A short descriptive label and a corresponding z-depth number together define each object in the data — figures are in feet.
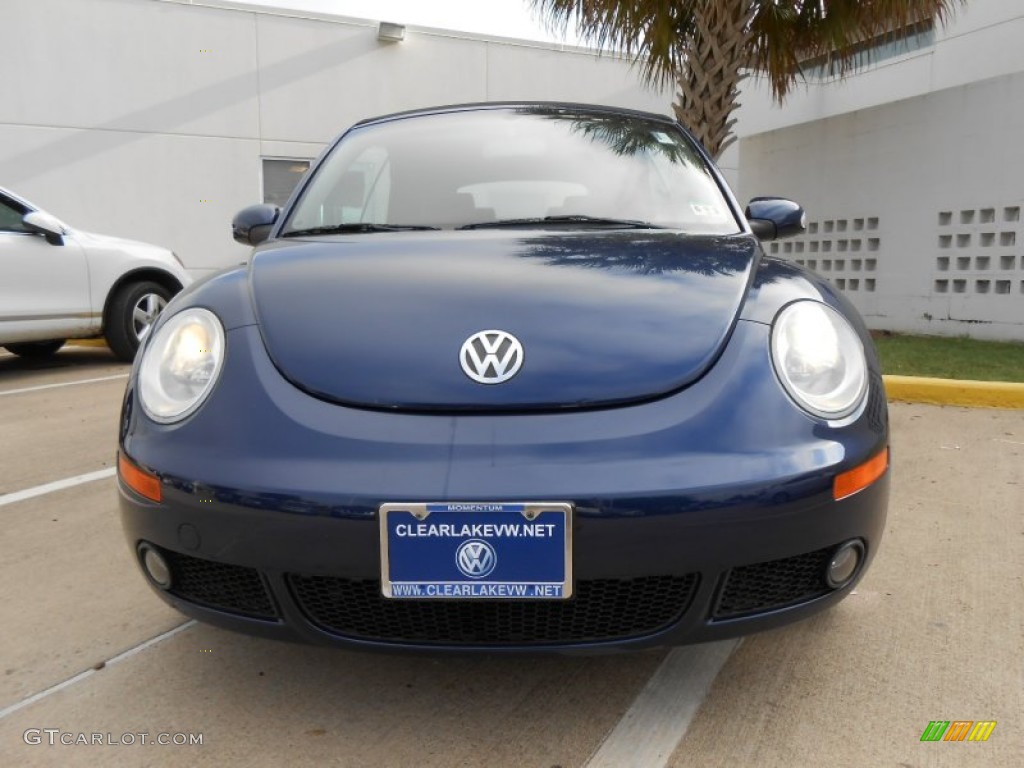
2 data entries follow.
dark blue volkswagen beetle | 4.38
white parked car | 18.33
